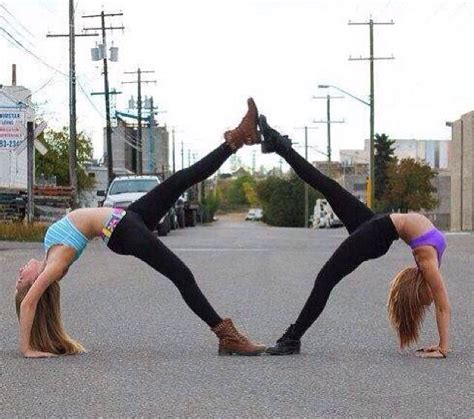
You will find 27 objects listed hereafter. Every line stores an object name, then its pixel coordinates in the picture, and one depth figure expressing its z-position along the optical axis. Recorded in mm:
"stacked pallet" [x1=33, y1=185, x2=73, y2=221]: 39875
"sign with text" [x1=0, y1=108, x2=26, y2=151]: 36562
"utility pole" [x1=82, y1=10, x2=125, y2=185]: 56250
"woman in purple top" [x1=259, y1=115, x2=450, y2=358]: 8219
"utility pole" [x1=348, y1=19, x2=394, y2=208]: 58125
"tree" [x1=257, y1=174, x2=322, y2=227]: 117500
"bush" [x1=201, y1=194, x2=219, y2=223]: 103375
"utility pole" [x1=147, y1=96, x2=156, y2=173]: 92125
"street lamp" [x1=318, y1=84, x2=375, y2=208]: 57938
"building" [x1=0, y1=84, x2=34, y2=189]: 35688
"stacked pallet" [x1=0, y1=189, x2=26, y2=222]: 38812
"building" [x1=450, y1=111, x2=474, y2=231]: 68562
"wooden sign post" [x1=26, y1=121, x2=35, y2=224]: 31281
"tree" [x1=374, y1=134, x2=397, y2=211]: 111812
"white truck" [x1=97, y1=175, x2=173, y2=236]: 33000
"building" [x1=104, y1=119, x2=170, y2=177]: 98375
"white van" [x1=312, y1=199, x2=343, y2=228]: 84850
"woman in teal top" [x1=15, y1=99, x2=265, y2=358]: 8234
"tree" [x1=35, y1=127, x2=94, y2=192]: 73250
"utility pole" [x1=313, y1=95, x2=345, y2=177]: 88188
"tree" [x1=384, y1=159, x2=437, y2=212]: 93562
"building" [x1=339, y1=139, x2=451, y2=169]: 163500
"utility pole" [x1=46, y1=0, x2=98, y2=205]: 43156
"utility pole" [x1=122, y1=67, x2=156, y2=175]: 75250
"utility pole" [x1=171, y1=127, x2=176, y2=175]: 106562
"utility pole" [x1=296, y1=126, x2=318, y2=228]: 101312
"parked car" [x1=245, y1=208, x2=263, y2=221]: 168300
